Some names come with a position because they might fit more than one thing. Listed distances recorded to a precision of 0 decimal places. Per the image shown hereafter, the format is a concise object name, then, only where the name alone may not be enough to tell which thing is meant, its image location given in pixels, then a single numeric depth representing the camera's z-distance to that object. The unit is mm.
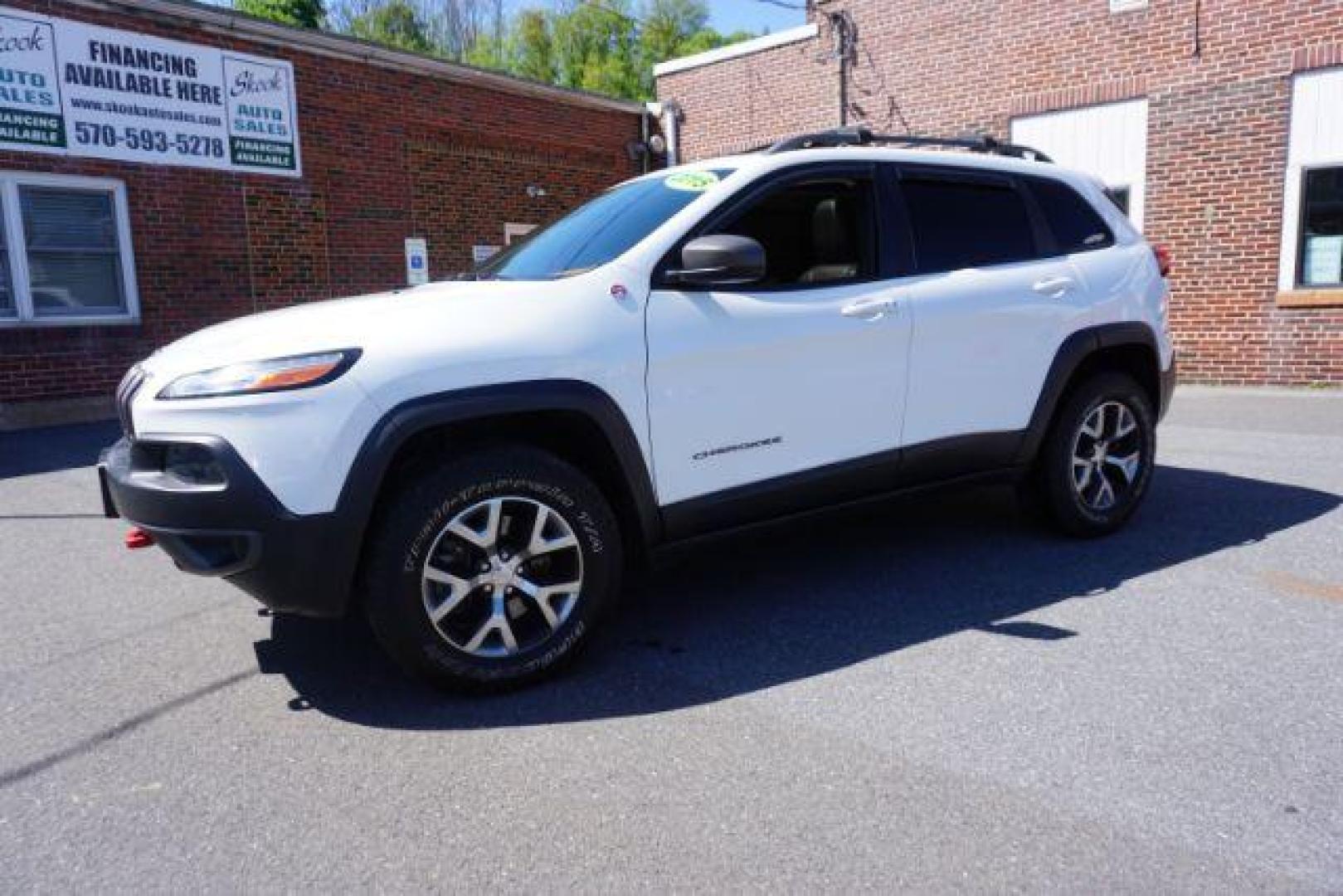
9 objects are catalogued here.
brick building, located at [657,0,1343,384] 9977
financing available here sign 9078
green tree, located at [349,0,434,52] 33531
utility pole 13266
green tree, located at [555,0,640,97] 36719
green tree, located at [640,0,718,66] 38812
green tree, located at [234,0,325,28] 23438
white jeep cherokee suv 2764
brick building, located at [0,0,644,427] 9320
